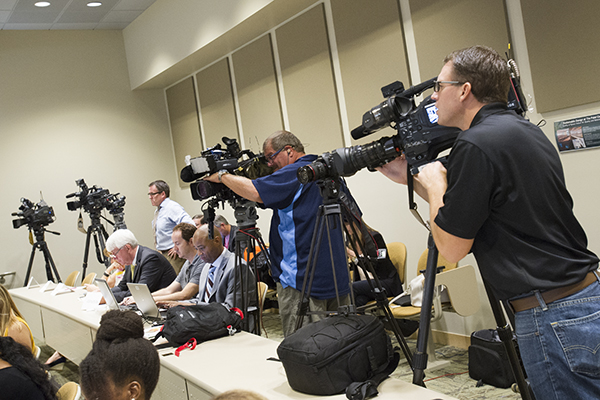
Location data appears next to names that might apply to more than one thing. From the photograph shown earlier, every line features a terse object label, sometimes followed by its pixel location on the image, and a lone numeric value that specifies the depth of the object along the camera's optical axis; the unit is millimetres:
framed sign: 2807
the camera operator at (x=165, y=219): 5340
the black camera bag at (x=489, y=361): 2781
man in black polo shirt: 1146
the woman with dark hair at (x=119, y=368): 1448
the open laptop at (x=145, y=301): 2766
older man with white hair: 3701
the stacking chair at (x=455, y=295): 3004
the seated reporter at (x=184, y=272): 3330
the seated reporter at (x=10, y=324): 2236
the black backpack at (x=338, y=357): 1490
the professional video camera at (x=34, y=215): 5914
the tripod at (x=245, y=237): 2719
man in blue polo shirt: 2424
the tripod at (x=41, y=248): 6078
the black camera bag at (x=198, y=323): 2234
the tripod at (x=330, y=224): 2141
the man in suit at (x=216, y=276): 2867
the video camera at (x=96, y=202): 5750
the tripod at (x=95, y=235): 5972
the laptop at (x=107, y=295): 2991
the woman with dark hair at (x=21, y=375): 1601
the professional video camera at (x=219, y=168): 2572
